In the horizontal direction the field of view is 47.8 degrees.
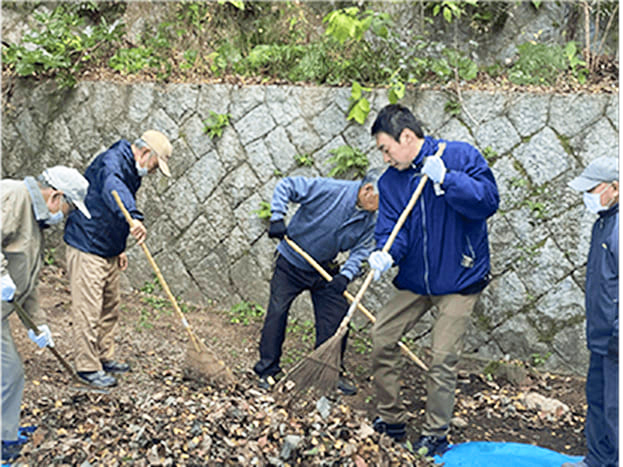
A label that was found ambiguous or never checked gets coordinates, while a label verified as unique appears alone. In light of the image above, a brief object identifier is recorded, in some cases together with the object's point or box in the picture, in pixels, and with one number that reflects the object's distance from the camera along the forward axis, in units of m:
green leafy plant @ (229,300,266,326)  7.17
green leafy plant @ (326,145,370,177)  6.63
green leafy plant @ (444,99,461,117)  6.29
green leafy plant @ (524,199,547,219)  6.00
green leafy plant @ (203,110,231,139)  7.32
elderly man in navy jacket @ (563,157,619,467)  3.95
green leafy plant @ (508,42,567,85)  6.31
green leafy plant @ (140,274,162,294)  7.85
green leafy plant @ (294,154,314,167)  6.93
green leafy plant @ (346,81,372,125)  6.57
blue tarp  4.50
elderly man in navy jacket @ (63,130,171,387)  5.29
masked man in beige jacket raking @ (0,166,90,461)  4.25
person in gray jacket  5.13
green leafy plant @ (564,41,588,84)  6.29
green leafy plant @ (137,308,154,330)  6.93
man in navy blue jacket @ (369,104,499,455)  4.55
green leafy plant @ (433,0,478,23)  6.81
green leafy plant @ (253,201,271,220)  7.09
